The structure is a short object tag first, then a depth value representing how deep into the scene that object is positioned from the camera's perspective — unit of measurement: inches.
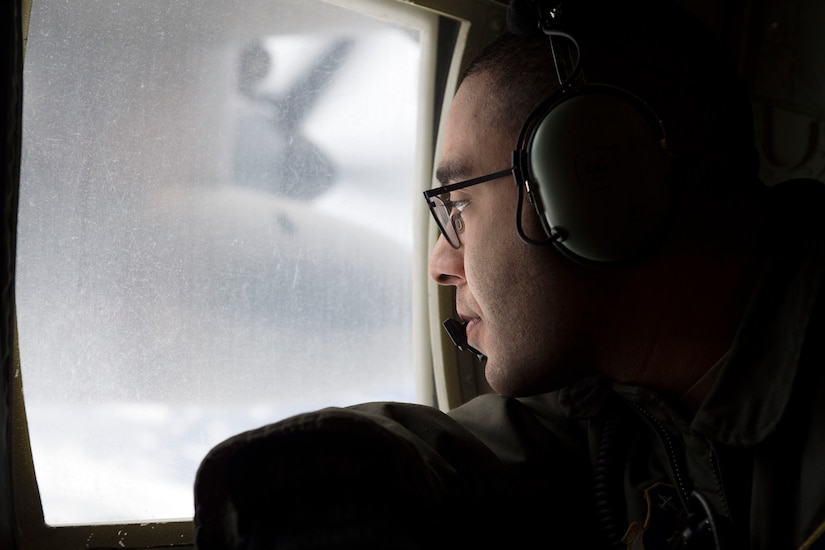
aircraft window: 29.1
